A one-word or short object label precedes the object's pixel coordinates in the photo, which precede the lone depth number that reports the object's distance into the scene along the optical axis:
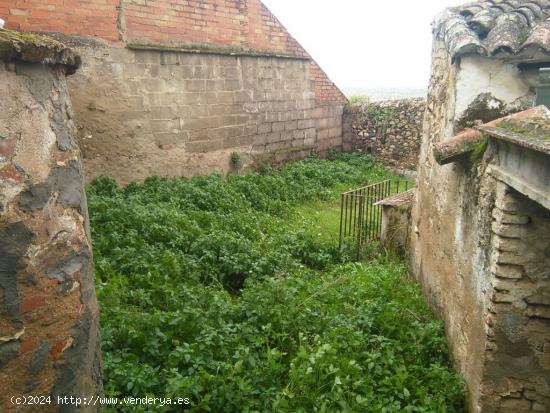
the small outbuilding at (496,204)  3.08
